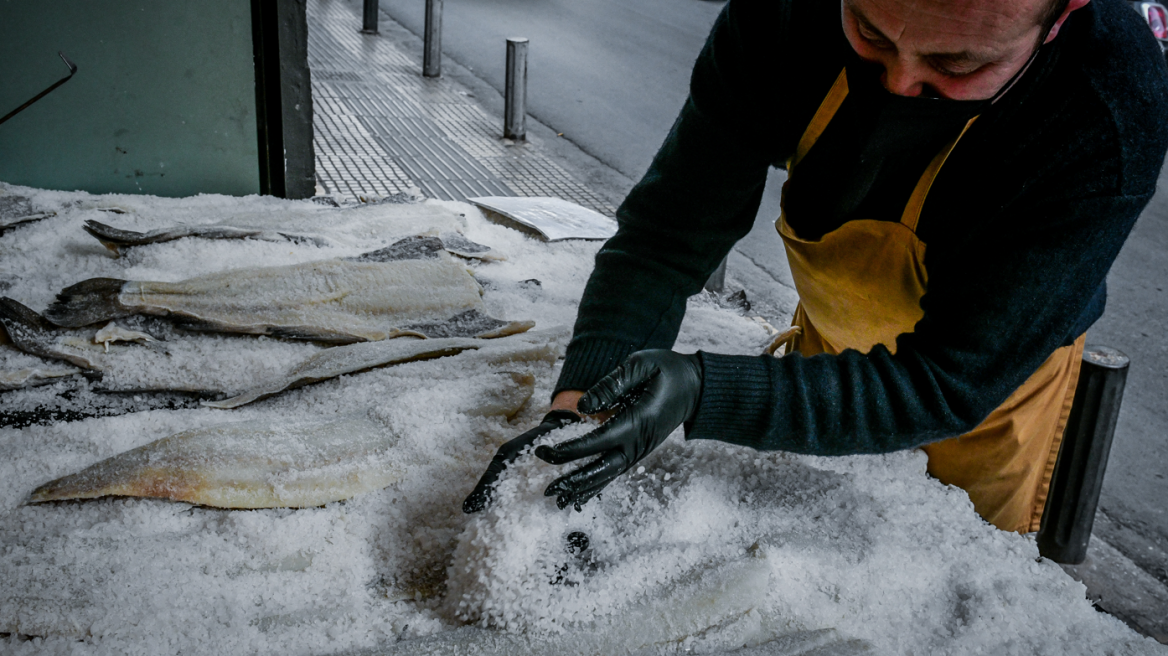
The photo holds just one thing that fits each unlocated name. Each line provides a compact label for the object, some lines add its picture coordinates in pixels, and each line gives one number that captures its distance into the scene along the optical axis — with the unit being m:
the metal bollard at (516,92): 5.84
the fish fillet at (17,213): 2.75
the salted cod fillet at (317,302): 2.23
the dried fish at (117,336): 2.13
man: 1.33
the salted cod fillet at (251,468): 1.54
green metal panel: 3.20
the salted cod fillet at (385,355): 1.97
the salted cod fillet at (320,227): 2.65
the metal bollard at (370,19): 9.29
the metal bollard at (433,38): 7.52
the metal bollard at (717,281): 3.52
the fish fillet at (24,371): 1.95
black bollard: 2.30
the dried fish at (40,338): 2.06
